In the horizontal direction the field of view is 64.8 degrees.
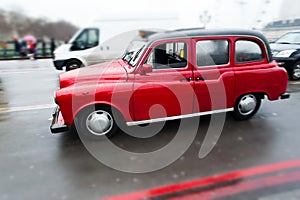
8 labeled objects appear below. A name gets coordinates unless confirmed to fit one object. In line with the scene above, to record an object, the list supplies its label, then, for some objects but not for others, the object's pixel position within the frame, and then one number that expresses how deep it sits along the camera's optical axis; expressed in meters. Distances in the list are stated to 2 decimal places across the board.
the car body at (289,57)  7.35
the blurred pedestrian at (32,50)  14.87
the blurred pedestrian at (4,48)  14.44
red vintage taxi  3.67
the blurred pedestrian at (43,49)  15.44
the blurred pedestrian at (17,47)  14.73
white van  9.12
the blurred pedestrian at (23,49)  14.71
